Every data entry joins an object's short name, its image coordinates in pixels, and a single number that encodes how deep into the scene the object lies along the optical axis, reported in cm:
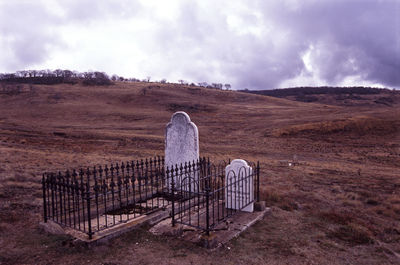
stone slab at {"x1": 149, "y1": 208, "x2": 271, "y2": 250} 564
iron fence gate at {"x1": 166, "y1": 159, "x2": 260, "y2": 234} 692
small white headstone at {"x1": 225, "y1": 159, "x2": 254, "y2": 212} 739
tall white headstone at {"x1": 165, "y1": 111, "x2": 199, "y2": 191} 896
